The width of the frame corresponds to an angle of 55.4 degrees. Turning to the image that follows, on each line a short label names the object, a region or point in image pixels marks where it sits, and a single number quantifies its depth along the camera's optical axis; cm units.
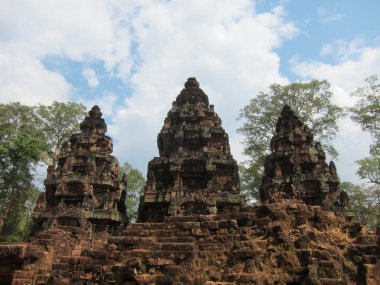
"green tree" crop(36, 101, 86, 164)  3209
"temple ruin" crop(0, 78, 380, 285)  755
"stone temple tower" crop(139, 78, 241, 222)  1870
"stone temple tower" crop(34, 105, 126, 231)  2031
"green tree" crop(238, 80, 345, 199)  2841
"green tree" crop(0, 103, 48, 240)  2666
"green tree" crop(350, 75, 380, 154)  2475
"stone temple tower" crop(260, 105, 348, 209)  2044
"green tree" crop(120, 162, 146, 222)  3531
